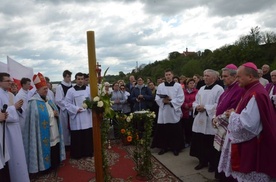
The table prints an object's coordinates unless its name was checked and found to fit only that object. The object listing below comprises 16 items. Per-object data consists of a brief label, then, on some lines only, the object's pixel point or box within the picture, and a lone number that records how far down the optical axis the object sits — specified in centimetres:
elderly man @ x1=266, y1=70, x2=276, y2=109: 571
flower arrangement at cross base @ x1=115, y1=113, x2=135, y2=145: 464
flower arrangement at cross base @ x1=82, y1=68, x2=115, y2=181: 338
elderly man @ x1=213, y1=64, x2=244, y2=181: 372
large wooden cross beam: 322
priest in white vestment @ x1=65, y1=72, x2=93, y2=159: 612
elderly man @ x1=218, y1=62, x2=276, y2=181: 292
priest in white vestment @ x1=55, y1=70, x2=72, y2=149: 659
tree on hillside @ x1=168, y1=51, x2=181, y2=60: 8762
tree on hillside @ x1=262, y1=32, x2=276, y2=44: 4279
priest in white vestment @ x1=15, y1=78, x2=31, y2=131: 486
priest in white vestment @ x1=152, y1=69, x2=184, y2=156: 594
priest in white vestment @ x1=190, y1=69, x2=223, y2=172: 475
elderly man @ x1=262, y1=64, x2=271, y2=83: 786
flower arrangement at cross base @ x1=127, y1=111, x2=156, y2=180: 457
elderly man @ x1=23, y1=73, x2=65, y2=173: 475
